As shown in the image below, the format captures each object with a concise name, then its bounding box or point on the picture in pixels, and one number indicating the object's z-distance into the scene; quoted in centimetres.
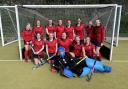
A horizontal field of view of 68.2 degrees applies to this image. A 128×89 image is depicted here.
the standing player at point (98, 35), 306
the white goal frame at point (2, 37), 385
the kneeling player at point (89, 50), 283
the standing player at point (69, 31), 325
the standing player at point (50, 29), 328
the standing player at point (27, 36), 311
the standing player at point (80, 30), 334
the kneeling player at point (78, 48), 282
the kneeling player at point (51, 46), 285
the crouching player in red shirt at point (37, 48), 287
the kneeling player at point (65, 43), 291
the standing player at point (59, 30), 327
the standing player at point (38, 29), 325
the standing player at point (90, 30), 321
